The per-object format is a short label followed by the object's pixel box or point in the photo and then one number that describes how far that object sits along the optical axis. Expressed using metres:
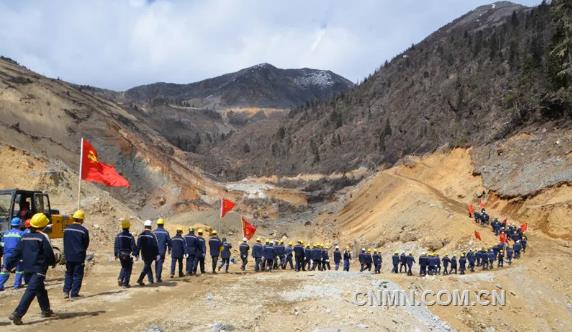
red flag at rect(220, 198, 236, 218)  27.12
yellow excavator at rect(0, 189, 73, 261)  16.70
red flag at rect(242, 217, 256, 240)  28.41
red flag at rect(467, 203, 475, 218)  36.91
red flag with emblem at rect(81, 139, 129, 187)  18.50
